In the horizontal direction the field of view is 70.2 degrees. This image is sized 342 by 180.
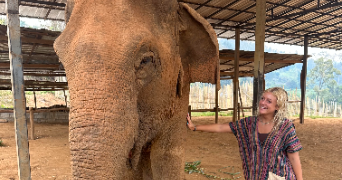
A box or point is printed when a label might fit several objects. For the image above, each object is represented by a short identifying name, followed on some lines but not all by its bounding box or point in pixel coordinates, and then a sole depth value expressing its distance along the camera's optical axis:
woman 1.97
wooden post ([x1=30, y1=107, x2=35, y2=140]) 7.28
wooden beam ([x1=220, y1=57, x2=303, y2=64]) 9.03
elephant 1.43
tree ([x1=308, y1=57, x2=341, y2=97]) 37.05
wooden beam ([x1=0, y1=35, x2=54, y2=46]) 5.22
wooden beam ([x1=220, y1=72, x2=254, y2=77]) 11.61
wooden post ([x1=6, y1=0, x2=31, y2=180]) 2.17
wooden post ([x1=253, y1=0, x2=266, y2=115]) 4.37
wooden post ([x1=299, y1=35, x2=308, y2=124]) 10.93
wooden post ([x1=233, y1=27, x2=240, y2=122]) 8.40
